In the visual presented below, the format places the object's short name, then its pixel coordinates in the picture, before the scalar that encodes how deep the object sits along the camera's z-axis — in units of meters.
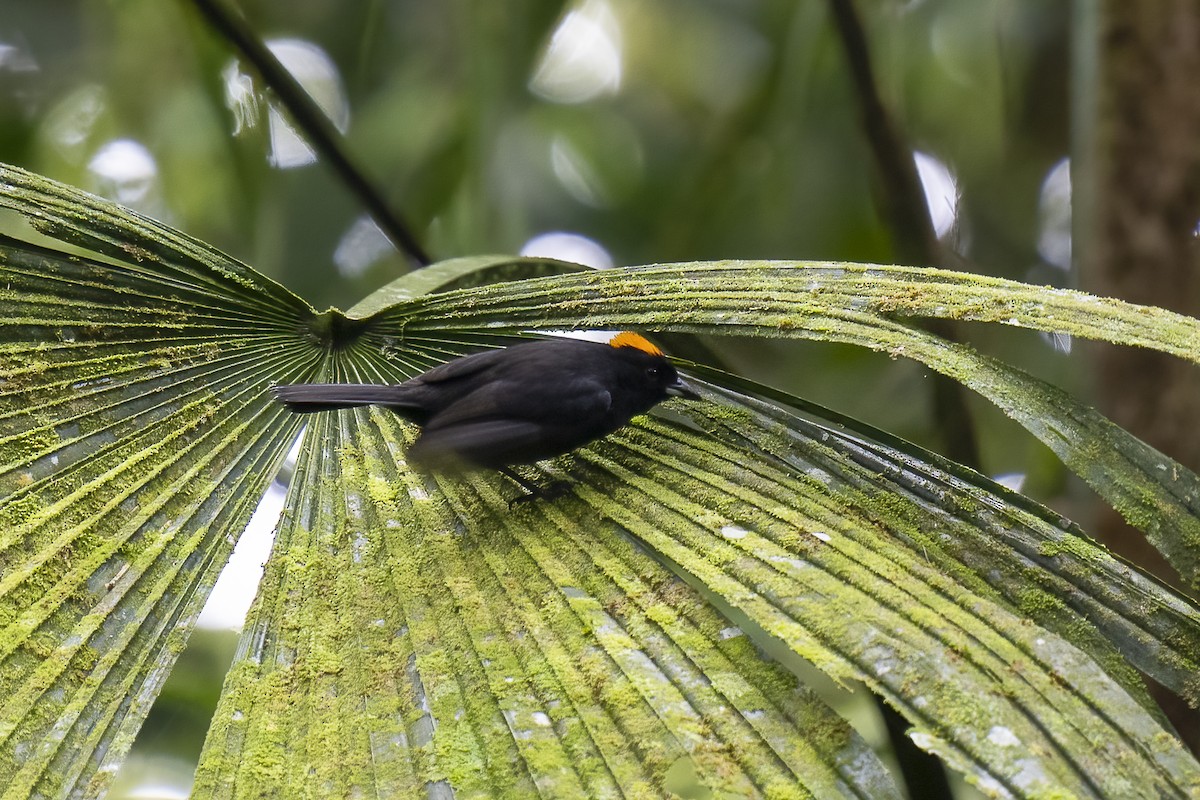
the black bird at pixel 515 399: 4.22
